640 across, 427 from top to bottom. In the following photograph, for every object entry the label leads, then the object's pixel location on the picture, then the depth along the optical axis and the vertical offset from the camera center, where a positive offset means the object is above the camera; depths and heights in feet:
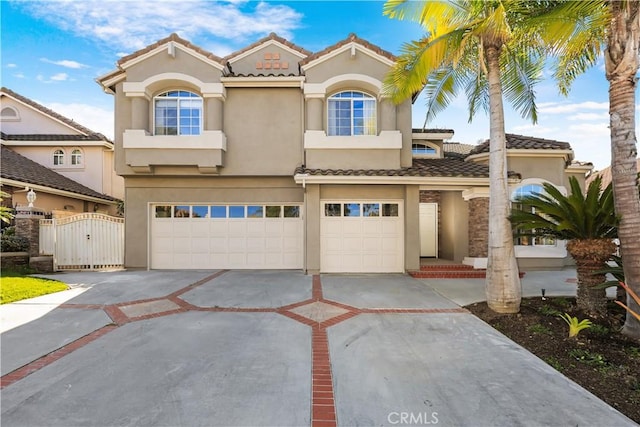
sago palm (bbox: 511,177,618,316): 19.31 -0.75
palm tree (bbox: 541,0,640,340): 16.47 +6.99
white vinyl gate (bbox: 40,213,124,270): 35.87 -2.61
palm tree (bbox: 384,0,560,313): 19.40 +12.30
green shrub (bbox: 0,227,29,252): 33.75 -2.47
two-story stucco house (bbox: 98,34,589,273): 34.42 +6.59
